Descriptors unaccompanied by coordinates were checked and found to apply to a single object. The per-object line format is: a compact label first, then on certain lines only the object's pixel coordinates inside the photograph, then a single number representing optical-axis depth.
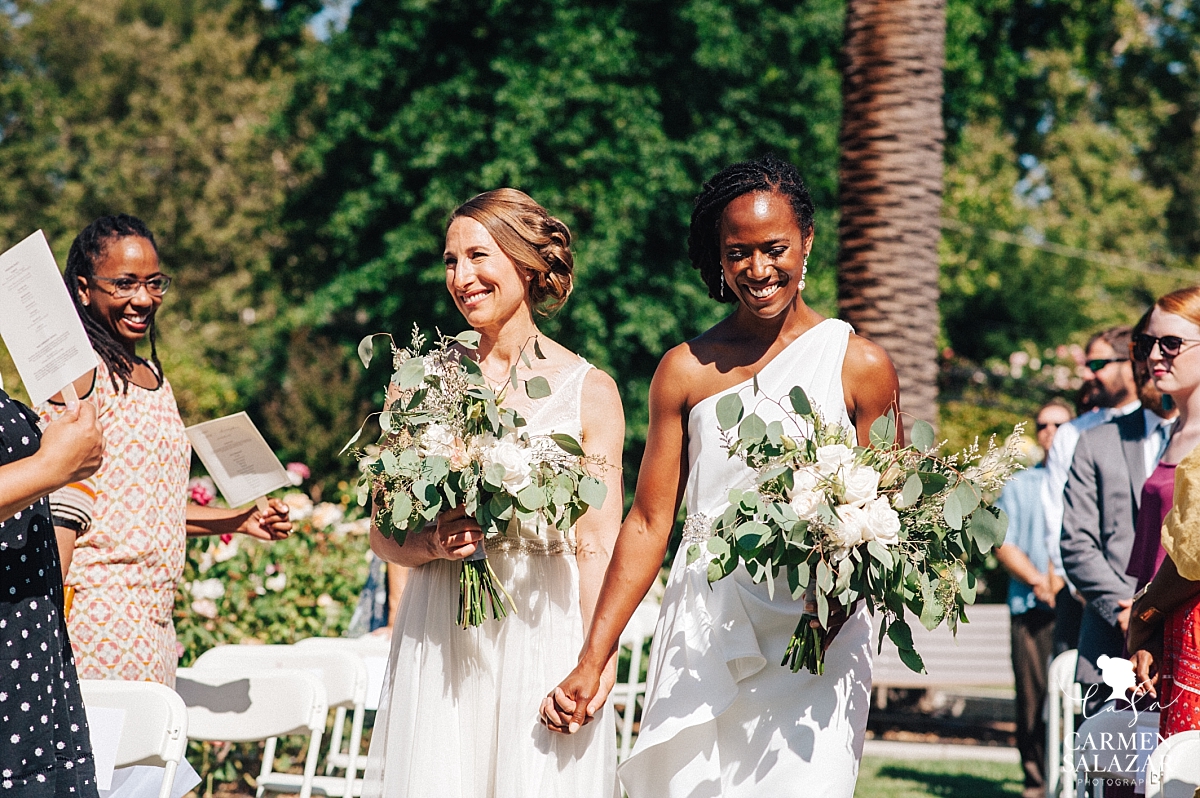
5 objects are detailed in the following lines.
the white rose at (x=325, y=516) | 7.87
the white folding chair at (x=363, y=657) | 5.13
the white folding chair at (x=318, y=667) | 4.70
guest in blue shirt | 6.87
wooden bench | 9.12
